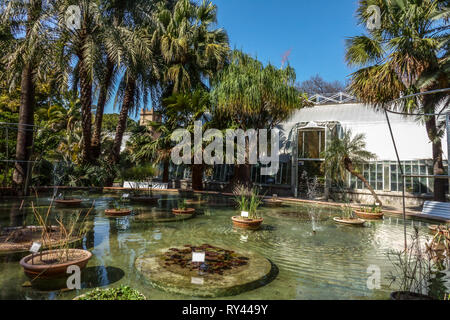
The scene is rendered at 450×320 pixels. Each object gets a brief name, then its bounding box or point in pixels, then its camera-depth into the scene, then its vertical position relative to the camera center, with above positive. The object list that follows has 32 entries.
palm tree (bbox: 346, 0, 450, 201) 10.05 +4.77
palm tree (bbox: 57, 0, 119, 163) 11.69 +5.83
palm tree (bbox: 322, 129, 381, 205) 13.09 +1.11
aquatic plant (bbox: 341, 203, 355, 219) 8.81 -1.15
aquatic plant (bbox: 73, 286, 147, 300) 2.66 -1.17
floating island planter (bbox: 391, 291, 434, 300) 3.01 -1.27
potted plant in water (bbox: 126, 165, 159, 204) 12.70 +0.06
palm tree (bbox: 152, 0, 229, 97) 15.83 +7.51
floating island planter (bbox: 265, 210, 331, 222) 9.41 -1.34
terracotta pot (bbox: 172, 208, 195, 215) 9.23 -1.18
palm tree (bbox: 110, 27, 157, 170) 12.93 +5.23
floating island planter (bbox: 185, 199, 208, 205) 12.27 -1.16
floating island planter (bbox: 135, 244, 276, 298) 3.54 -1.38
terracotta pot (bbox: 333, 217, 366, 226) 8.35 -1.28
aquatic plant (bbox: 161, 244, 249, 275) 4.18 -1.36
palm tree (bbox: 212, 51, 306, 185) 13.82 +4.15
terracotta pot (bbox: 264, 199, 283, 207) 12.54 -1.15
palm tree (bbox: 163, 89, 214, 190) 14.47 +3.52
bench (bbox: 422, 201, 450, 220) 9.07 -0.94
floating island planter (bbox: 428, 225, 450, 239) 4.72 -0.86
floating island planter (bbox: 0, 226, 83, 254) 5.00 -1.31
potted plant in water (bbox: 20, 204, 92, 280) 3.66 -1.25
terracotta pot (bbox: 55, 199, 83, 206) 10.02 -1.05
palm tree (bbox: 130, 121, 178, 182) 14.88 +1.64
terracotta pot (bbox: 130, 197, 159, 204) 11.54 -1.02
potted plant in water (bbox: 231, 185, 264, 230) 7.35 -1.14
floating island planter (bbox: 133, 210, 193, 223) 8.22 -1.29
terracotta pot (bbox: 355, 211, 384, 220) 9.46 -1.23
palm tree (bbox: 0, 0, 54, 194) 10.62 +4.51
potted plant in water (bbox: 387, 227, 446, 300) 3.10 -1.45
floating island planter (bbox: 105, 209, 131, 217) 8.43 -1.17
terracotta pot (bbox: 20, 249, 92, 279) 3.64 -1.26
